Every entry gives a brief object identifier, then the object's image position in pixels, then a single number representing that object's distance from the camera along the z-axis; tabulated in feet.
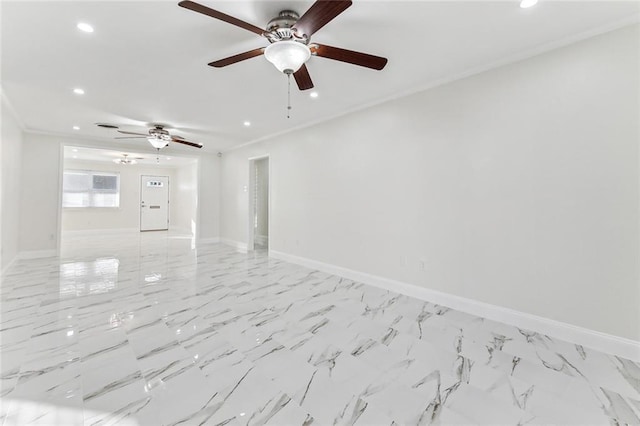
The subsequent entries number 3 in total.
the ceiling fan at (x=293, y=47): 5.94
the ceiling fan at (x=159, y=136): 16.76
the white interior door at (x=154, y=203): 33.99
